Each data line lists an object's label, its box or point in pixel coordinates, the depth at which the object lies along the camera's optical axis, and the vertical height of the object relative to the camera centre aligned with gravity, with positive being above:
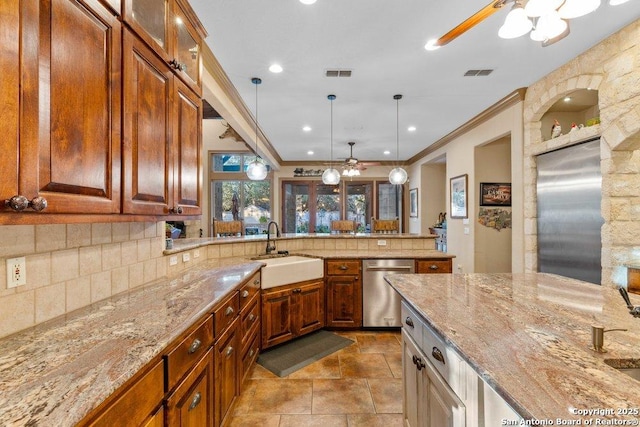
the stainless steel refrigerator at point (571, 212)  2.82 +0.03
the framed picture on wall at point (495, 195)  4.80 +0.31
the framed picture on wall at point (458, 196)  5.11 +0.34
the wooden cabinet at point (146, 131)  1.28 +0.41
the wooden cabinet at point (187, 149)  1.75 +0.42
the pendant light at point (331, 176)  5.05 +0.66
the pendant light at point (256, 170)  4.36 +0.66
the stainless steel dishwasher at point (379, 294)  3.54 -0.93
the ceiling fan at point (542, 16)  1.36 +0.96
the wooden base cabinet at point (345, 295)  3.53 -0.94
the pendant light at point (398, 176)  4.71 +0.61
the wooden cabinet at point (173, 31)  1.39 +1.01
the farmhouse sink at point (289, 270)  2.90 -0.56
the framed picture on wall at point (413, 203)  7.82 +0.34
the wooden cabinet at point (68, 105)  0.84 +0.36
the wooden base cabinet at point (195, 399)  1.19 -0.81
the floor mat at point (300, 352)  2.74 -1.36
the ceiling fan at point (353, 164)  5.56 +0.99
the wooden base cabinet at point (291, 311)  2.90 -0.99
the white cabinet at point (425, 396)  1.09 -0.78
